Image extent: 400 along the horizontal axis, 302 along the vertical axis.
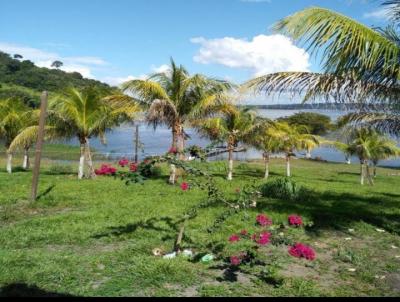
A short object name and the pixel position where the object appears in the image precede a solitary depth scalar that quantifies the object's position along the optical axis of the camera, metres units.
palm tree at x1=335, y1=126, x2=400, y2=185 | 26.78
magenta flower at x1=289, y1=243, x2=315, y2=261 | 7.08
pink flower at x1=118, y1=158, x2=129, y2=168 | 8.89
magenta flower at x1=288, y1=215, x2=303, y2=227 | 10.66
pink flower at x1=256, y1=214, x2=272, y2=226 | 8.91
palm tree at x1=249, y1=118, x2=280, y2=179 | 23.48
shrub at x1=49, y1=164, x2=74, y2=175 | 23.40
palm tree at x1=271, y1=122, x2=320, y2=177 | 27.23
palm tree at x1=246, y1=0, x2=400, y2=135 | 7.99
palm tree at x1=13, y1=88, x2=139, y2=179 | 18.45
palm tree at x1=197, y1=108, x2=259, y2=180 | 21.55
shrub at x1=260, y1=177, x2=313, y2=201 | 15.79
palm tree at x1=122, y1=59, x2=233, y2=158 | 17.48
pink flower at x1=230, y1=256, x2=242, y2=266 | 6.77
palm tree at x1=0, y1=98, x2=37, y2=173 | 22.53
